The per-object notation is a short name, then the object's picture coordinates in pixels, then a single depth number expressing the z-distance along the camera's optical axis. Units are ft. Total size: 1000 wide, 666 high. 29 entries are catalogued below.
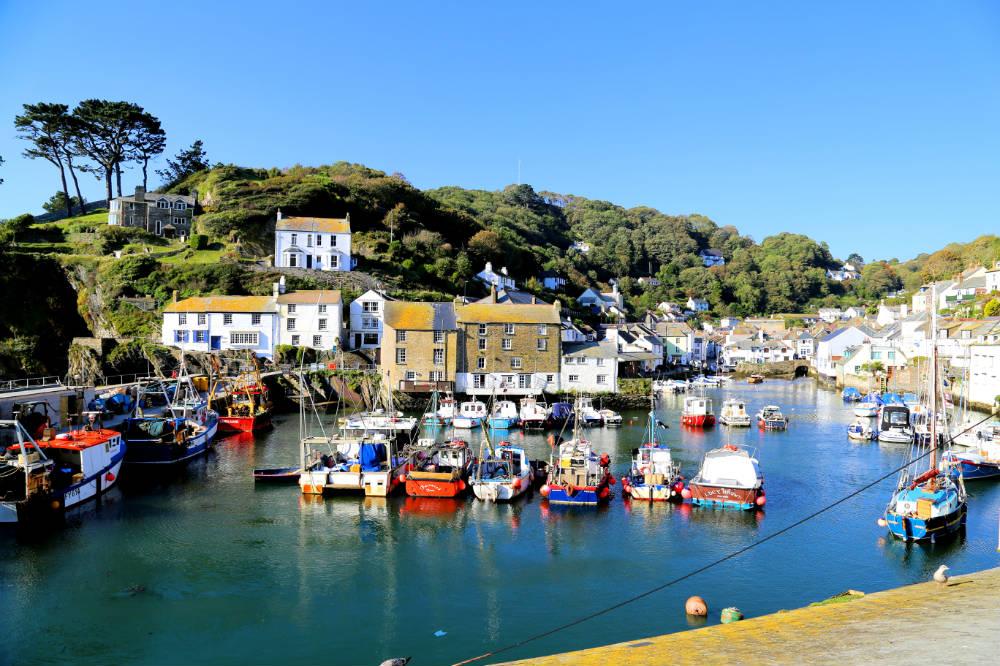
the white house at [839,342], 283.79
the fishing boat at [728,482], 85.56
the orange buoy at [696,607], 56.65
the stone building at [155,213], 258.57
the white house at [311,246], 229.25
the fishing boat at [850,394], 213.87
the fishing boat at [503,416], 146.72
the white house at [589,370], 177.47
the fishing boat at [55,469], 78.69
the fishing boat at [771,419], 153.38
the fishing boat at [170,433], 107.65
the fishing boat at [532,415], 147.64
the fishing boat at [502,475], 88.58
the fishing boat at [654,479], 88.69
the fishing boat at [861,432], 140.36
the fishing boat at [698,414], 157.48
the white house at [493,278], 277.31
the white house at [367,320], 201.67
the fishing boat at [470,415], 147.43
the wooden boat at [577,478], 86.99
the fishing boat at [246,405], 140.77
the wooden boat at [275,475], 99.91
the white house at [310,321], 190.70
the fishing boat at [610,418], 153.38
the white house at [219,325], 186.50
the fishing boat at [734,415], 156.97
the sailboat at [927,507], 73.00
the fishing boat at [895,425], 136.98
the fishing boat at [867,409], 164.66
